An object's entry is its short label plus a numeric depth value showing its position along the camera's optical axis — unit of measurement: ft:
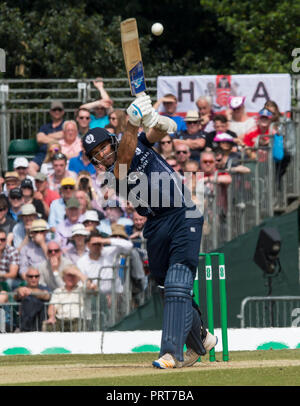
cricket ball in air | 50.80
